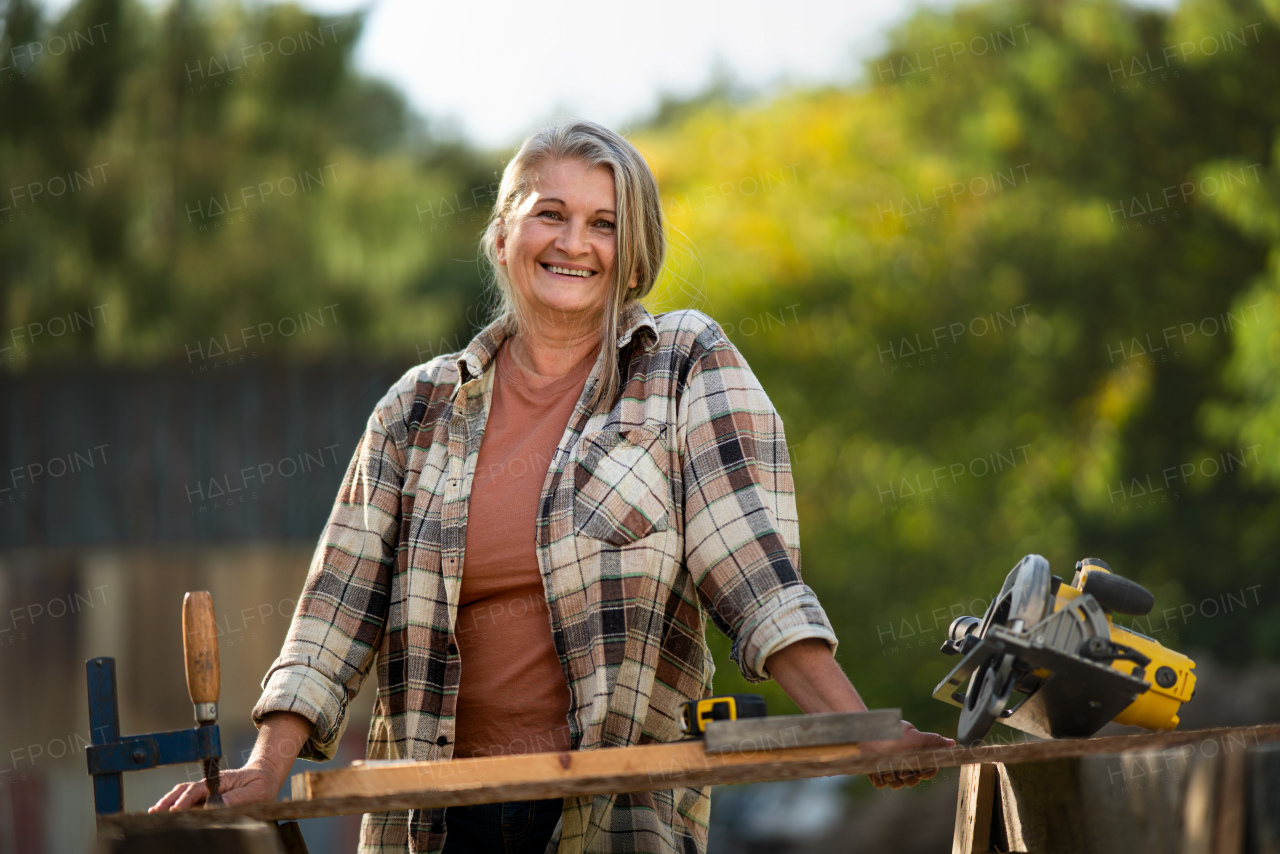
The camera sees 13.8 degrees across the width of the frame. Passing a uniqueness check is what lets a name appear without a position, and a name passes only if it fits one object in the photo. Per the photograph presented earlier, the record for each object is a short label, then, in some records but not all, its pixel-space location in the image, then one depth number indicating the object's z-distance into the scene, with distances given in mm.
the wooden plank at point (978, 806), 5539
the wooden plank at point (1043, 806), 5411
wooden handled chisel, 5395
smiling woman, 5551
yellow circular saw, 5396
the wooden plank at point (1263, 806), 5340
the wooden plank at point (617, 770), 5285
